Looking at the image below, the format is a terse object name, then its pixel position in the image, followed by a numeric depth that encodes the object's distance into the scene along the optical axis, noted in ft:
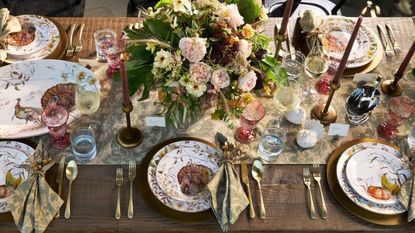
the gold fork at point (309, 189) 5.20
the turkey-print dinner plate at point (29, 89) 5.64
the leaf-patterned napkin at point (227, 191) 4.99
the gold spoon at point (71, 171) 5.27
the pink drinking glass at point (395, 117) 5.83
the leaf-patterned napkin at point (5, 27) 6.26
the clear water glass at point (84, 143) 5.42
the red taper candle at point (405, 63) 5.95
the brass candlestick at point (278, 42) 6.09
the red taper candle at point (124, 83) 4.86
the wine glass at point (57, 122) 5.44
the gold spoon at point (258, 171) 5.41
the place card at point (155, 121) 5.70
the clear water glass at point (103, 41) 6.25
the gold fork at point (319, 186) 5.20
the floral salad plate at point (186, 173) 5.21
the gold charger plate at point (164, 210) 5.03
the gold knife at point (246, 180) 5.14
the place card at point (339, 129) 5.80
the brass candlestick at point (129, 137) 5.63
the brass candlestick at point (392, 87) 6.31
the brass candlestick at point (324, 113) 5.98
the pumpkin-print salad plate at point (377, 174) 5.30
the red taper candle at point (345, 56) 5.04
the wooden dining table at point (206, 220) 5.03
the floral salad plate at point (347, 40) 6.59
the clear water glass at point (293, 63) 6.34
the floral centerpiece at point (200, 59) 5.03
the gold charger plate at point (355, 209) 5.15
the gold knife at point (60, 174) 5.20
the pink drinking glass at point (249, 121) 5.56
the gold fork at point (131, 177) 5.08
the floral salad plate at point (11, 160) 5.07
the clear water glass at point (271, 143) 5.55
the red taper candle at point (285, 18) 5.74
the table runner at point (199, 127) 5.62
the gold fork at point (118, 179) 5.21
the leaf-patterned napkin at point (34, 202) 4.86
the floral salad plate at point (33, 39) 6.33
